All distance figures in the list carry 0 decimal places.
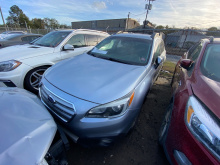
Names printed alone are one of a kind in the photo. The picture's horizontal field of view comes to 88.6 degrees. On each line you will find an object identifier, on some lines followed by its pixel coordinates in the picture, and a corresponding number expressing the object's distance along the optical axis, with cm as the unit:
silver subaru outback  136
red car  90
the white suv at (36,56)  249
